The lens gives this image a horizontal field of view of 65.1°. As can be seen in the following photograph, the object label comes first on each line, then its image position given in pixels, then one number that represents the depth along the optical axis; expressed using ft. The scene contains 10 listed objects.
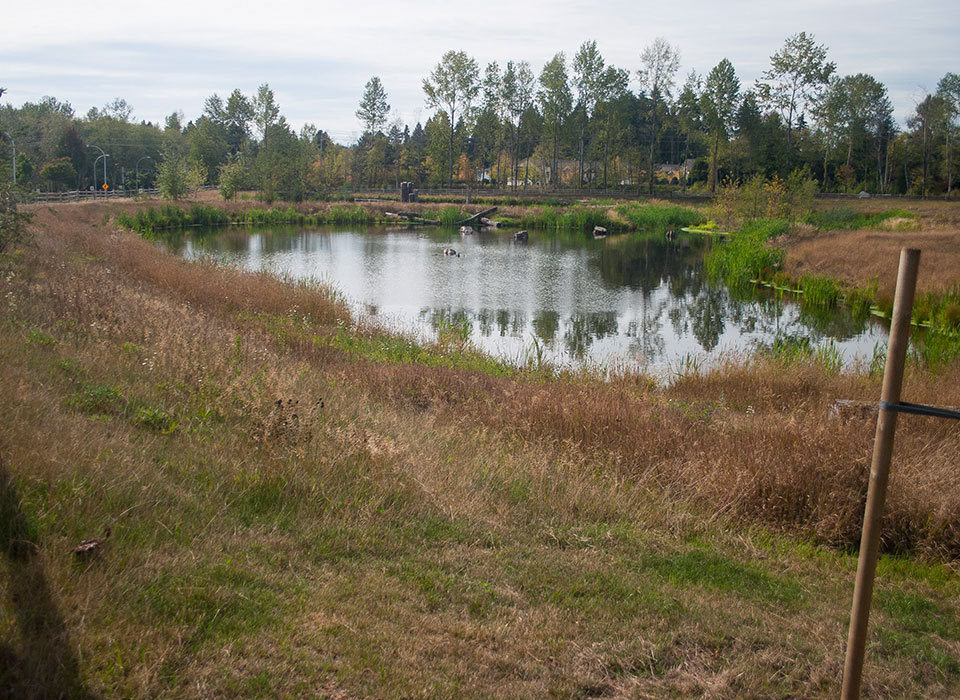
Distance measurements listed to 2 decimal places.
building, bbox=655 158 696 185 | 313.14
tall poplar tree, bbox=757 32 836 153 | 265.54
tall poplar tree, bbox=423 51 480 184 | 301.63
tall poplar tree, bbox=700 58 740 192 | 254.47
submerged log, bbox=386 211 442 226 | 227.81
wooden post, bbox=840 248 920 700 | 9.79
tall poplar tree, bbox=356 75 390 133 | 341.21
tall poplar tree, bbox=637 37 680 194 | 295.48
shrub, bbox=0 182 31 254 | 35.86
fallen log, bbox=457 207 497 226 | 224.74
